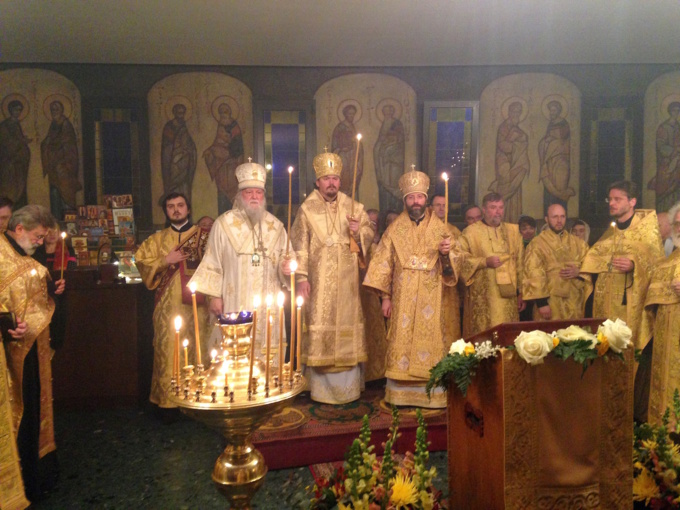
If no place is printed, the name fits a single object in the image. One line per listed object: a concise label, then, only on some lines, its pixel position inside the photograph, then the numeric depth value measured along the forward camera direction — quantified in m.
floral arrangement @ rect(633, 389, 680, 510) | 2.55
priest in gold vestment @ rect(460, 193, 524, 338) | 5.18
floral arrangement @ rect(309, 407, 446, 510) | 2.35
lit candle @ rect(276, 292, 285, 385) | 2.09
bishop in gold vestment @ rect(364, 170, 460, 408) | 4.62
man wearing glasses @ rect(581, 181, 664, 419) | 4.52
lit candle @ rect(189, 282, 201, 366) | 2.23
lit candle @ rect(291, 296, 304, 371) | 2.26
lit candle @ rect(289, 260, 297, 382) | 2.19
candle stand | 1.98
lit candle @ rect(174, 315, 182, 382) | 2.12
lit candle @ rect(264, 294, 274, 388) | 2.02
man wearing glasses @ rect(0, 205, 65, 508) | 3.21
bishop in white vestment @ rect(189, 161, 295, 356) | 4.57
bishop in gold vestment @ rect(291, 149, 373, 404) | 4.83
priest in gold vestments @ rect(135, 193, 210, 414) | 5.00
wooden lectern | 2.24
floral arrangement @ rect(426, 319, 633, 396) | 2.15
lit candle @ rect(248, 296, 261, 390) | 1.99
